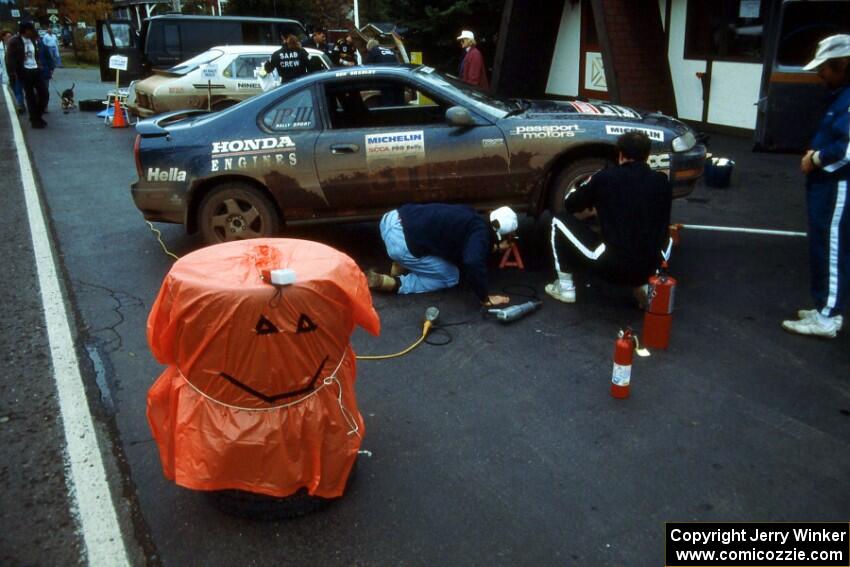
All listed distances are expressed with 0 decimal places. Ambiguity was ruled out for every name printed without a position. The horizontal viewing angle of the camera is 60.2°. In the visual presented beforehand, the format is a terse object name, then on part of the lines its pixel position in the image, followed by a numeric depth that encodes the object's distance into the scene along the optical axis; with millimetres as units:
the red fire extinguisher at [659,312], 4496
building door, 14602
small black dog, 18188
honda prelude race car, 6172
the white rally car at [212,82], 12516
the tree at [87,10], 45219
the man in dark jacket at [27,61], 14594
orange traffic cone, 15531
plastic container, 8734
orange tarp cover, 2758
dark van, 16844
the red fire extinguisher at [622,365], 3873
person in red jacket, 11250
